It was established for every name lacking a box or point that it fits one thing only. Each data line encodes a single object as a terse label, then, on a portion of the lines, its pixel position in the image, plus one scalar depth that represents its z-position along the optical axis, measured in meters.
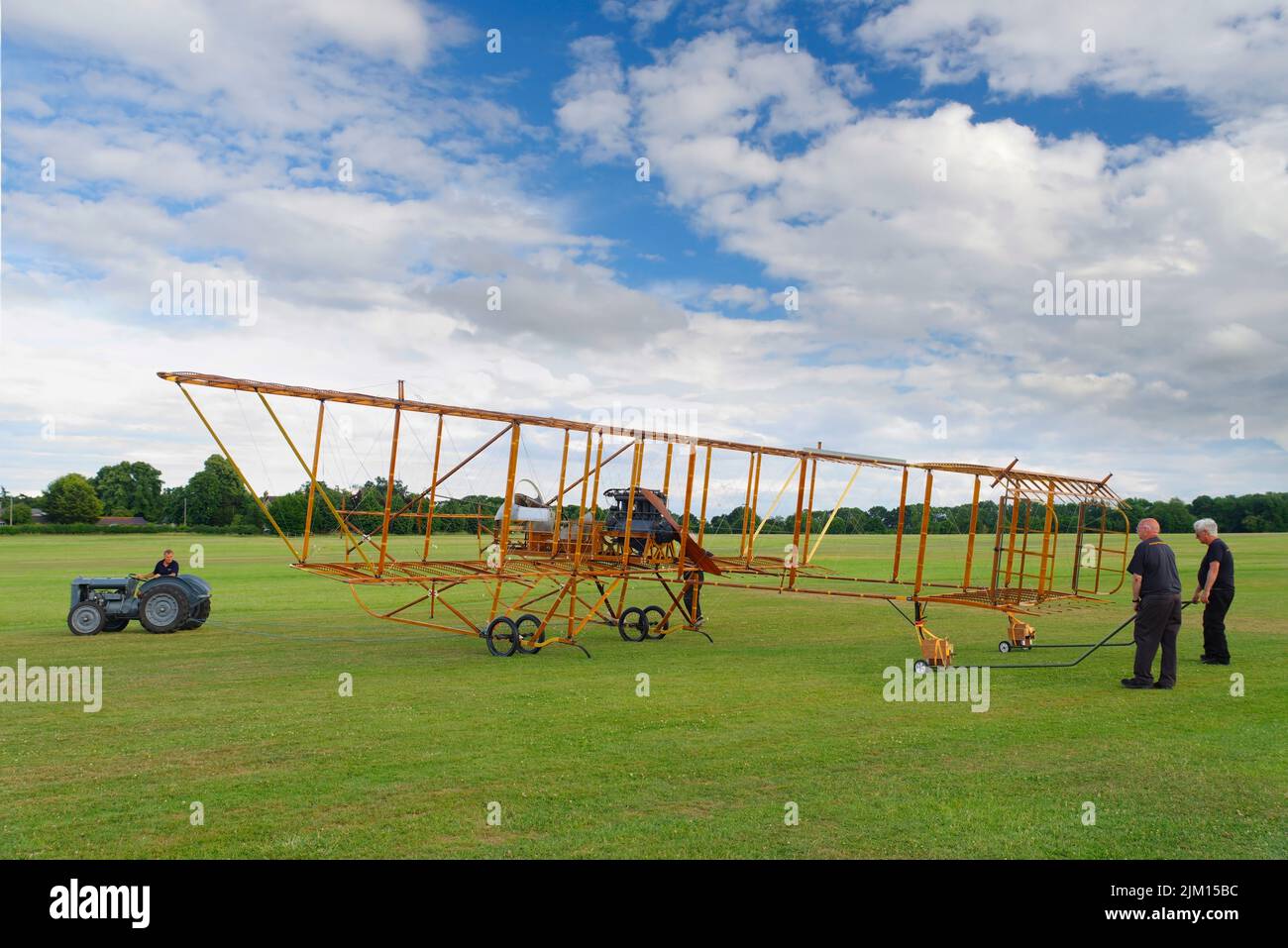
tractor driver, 20.28
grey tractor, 19.05
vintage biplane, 14.40
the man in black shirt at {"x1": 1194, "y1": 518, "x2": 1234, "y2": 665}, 13.91
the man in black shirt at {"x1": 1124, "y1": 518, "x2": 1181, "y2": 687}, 12.08
